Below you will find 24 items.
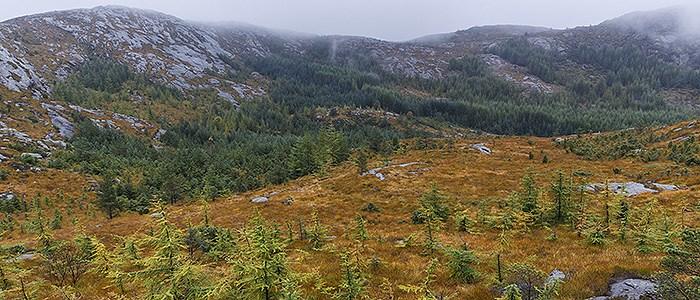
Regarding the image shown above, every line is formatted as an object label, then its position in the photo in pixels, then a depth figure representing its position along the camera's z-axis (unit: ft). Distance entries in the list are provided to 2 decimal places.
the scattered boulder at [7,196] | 163.19
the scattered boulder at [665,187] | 111.31
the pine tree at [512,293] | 26.46
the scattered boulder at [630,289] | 33.65
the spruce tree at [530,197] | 77.30
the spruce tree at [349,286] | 33.88
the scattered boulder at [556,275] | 40.75
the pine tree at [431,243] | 60.54
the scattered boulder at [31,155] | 220.72
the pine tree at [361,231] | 65.69
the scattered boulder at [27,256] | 74.61
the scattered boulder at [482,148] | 215.92
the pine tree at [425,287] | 26.68
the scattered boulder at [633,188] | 109.40
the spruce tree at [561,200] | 71.87
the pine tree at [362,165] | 175.73
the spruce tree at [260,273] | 29.19
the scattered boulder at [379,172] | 164.14
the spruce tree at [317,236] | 72.64
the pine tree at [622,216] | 58.76
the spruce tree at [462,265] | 45.16
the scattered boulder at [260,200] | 144.37
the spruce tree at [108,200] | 139.85
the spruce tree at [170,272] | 28.09
